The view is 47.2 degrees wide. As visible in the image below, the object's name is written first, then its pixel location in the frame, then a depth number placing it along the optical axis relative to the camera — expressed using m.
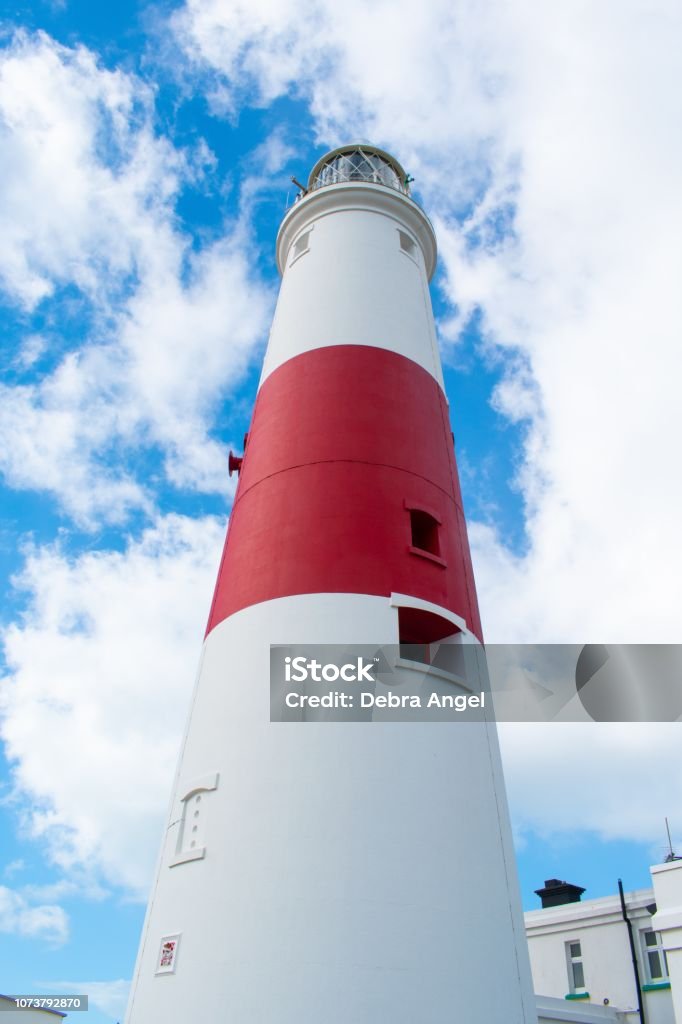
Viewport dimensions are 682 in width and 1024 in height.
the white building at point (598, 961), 14.33
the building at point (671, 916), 10.73
